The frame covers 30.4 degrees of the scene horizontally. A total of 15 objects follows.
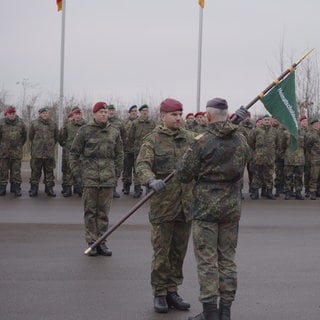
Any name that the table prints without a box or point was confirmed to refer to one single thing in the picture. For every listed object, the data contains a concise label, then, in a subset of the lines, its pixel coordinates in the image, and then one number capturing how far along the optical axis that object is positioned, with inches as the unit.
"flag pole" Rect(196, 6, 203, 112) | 697.0
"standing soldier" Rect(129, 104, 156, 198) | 563.8
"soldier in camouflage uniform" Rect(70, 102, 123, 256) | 323.0
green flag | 252.1
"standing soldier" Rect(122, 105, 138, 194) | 569.3
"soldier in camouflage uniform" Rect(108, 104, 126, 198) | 542.9
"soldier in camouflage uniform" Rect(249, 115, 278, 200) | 574.6
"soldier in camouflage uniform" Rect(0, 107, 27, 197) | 547.8
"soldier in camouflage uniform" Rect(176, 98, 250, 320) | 201.0
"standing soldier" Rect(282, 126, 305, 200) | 581.9
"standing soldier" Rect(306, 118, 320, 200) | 590.6
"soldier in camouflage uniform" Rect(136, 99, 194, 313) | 226.1
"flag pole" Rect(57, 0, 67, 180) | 660.3
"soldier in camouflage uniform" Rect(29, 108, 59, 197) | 545.3
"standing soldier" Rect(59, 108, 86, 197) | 543.5
